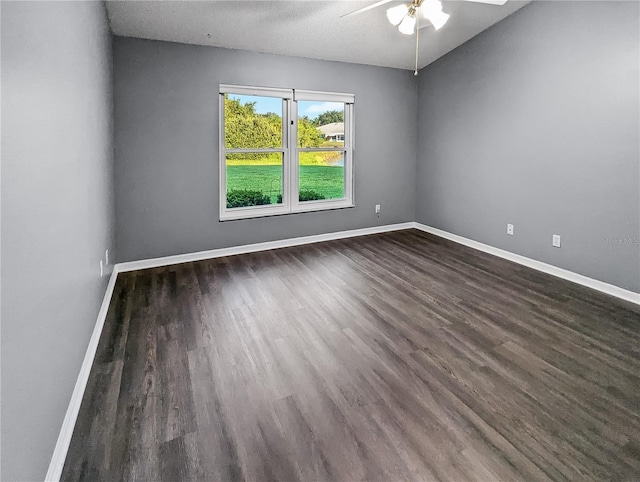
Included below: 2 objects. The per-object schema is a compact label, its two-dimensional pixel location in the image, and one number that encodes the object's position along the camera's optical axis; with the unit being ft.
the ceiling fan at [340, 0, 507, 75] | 9.64
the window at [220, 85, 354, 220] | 14.90
